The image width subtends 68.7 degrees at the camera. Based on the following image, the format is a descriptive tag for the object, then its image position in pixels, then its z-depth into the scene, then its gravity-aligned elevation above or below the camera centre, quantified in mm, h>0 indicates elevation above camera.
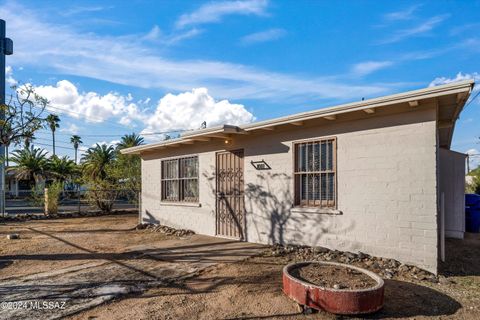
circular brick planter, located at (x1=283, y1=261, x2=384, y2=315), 4082 -1508
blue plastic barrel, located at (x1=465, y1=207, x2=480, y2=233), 10477 -1420
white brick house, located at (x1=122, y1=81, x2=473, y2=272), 5938 -136
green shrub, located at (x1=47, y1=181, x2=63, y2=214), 16438 -1252
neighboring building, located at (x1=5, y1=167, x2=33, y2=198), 35125 -1331
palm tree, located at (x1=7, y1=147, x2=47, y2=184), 30844 +733
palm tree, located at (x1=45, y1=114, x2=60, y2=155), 52897 +6858
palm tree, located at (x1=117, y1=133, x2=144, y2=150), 32844 +2924
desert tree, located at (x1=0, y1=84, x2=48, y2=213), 9383 +1291
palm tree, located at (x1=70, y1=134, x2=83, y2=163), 61969 +5364
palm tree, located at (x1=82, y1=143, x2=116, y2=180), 26231 +1060
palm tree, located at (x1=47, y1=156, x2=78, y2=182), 32438 +267
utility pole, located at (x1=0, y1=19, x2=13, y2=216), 15940 +5509
